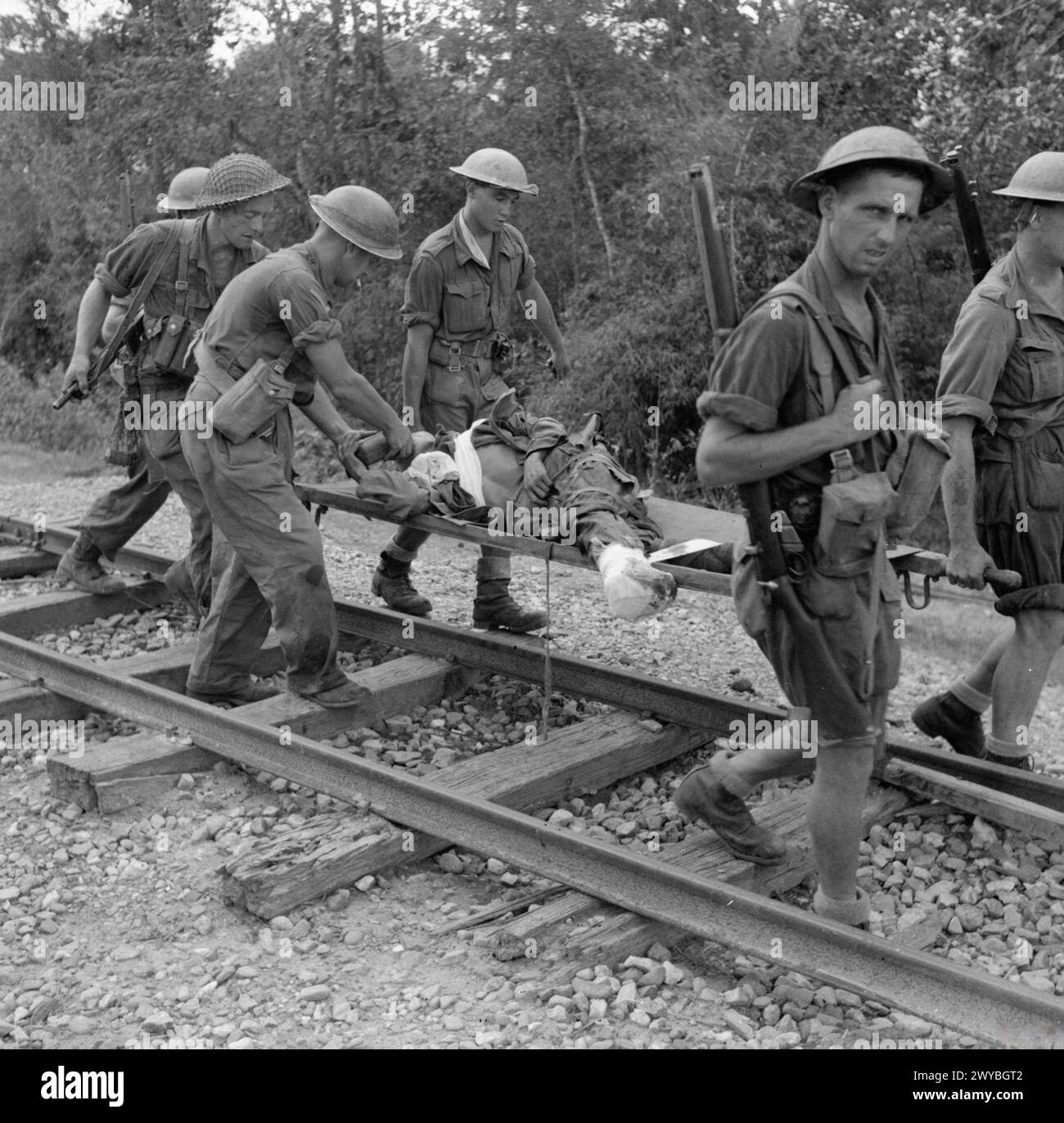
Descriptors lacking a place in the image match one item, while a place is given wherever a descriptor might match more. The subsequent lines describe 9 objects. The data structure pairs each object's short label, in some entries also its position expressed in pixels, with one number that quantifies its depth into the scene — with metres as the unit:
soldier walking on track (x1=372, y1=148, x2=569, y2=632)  7.01
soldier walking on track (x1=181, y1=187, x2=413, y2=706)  5.67
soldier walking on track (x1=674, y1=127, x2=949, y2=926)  3.63
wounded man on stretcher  5.50
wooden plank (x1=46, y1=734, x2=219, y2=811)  5.36
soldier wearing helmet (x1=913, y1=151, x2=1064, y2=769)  4.83
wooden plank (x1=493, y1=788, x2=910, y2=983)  4.24
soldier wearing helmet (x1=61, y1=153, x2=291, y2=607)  6.98
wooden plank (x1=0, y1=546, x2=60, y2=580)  8.54
